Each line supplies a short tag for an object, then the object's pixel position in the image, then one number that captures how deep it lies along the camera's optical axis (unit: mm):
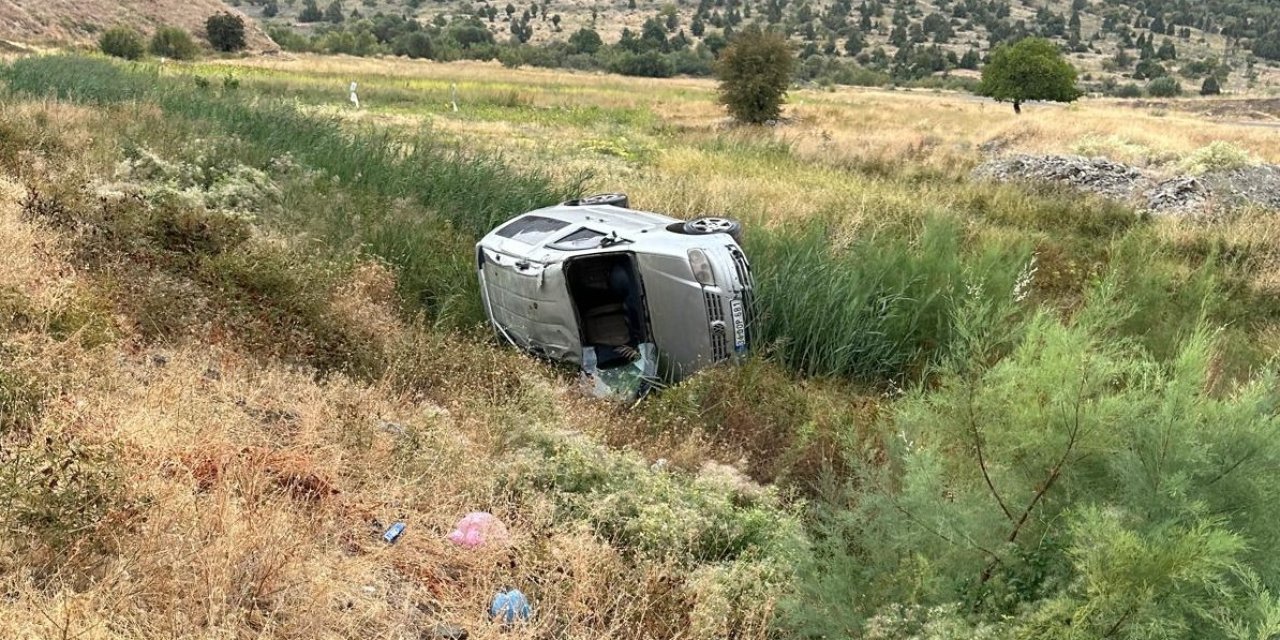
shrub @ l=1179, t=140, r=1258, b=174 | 18312
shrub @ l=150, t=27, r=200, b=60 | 50875
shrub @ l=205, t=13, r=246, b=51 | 60500
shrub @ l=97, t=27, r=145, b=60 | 44719
